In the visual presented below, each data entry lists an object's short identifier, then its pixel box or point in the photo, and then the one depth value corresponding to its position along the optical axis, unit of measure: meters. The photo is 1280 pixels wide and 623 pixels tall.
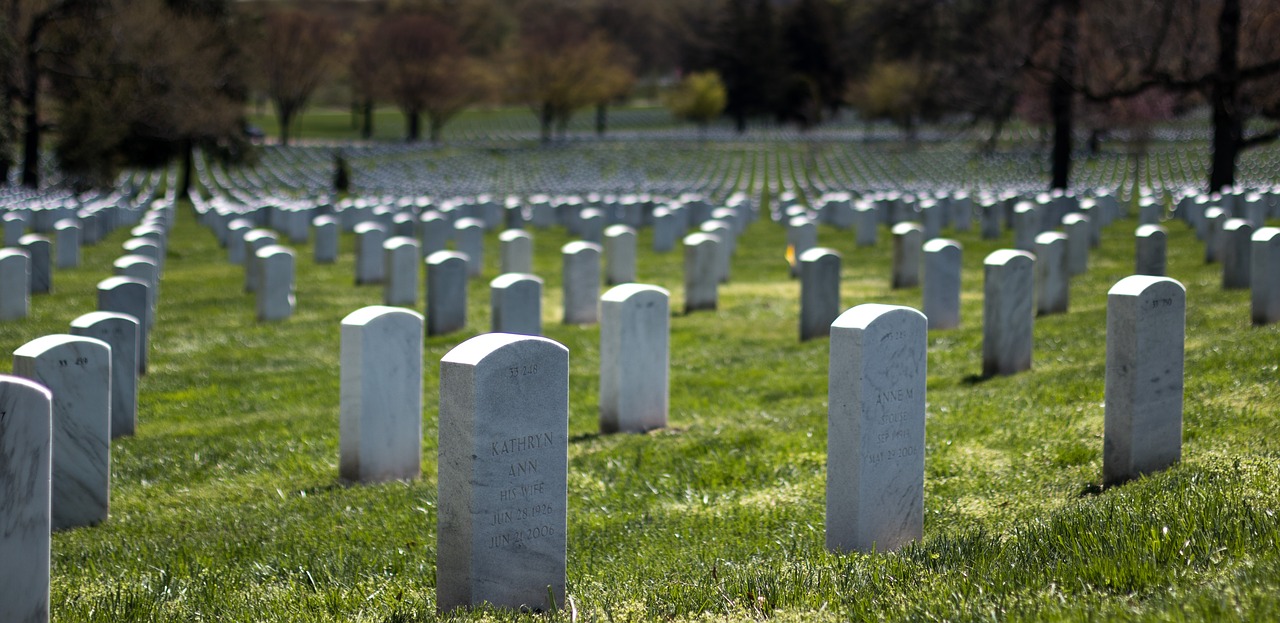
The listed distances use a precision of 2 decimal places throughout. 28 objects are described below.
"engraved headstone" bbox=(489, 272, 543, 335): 11.83
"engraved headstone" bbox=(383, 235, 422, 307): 16.38
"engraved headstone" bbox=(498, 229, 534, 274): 18.55
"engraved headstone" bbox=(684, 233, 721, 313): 16.12
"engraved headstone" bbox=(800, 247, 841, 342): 13.44
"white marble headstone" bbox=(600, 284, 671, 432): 9.38
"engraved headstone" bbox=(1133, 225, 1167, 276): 14.73
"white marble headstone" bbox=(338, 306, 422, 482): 8.07
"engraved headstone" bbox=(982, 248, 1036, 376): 10.73
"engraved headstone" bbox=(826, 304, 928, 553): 6.14
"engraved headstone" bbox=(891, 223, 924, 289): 17.83
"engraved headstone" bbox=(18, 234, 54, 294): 17.70
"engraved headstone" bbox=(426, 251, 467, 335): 14.16
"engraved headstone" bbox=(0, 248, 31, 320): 14.79
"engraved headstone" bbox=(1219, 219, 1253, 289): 15.01
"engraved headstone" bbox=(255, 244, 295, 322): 15.73
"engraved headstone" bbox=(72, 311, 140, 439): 8.93
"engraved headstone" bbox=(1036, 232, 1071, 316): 14.06
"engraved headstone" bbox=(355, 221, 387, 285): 19.34
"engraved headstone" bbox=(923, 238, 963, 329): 13.84
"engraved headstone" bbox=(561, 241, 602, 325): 15.09
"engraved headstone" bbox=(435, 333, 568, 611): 5.04
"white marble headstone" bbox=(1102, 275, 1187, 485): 6.96
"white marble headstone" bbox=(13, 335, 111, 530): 7.30
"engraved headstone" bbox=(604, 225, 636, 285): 18.97
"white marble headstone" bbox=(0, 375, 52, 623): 4.53
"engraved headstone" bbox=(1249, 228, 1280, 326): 11.89
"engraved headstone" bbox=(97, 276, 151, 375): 11.34
